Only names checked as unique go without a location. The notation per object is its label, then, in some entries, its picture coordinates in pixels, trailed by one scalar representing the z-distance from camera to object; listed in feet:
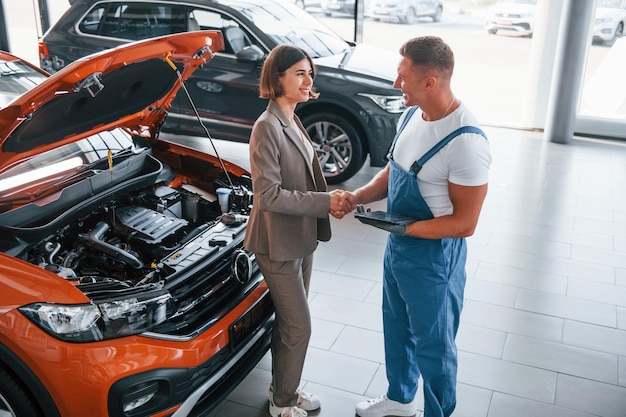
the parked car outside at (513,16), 28.07
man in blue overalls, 7.70
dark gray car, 18.86
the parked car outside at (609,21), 24.26
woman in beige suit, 8.19
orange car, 7.19
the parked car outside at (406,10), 34.63
